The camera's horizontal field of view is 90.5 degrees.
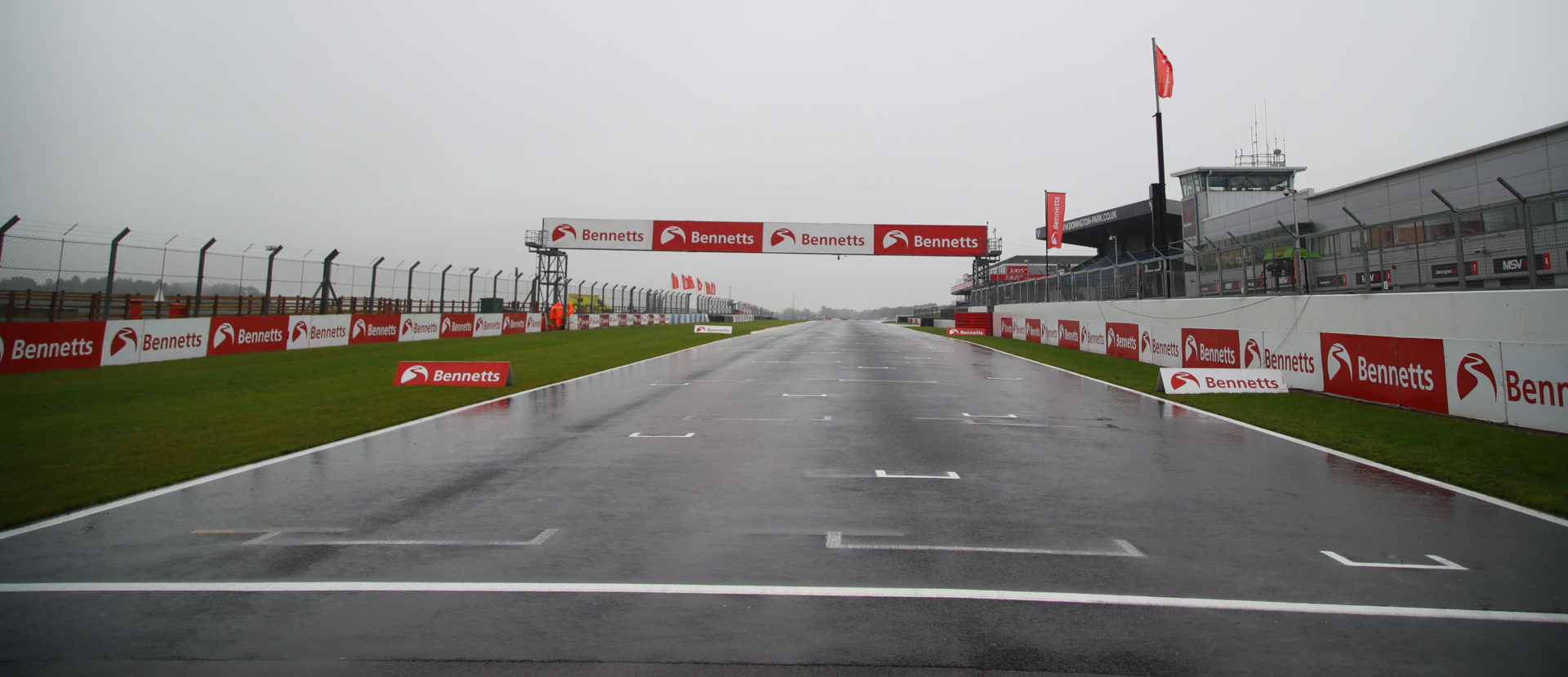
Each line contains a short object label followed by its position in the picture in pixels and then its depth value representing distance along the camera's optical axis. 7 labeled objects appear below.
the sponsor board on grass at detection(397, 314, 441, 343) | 32.00
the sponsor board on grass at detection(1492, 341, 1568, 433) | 8.93
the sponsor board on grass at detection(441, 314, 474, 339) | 35.09
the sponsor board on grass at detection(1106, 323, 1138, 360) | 22.77
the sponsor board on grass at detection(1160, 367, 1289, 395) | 14.46
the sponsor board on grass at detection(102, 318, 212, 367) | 18.67
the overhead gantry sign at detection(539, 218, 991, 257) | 43.94
